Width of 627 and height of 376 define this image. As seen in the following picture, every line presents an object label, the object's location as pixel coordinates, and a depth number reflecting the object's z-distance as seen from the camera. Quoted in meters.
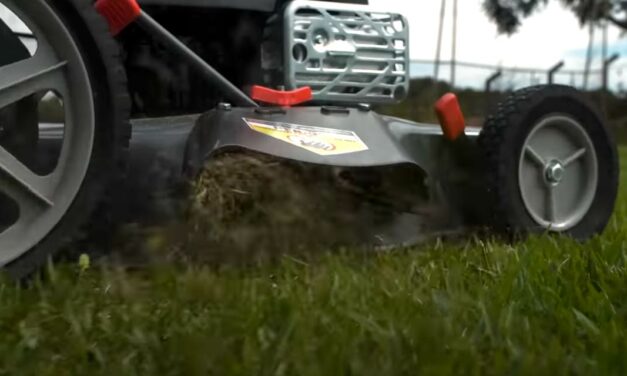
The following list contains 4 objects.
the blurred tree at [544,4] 10.27
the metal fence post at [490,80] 6.61
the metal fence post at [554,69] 6.23
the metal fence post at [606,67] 12.11
